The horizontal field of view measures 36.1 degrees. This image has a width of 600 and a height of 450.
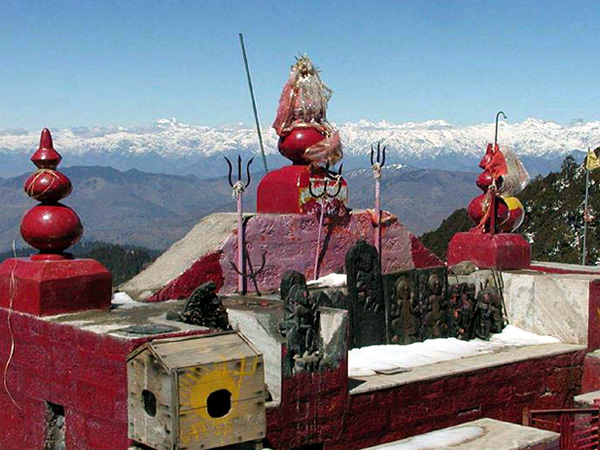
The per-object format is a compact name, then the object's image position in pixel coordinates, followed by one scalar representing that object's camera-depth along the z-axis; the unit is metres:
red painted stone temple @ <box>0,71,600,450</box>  6.91
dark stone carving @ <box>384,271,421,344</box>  10.42
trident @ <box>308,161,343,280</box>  11.05
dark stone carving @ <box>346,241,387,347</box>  10.05
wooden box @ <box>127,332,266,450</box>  6.56
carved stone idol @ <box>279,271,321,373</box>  8.06
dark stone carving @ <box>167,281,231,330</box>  8.05
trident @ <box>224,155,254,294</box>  10.27
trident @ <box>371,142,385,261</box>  11.26
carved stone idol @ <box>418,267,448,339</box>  10.77
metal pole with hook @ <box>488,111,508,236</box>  12.85
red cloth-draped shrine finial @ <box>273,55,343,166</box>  11.34
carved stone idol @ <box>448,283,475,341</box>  11.09
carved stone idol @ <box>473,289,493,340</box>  11.37
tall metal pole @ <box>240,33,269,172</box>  11.86
